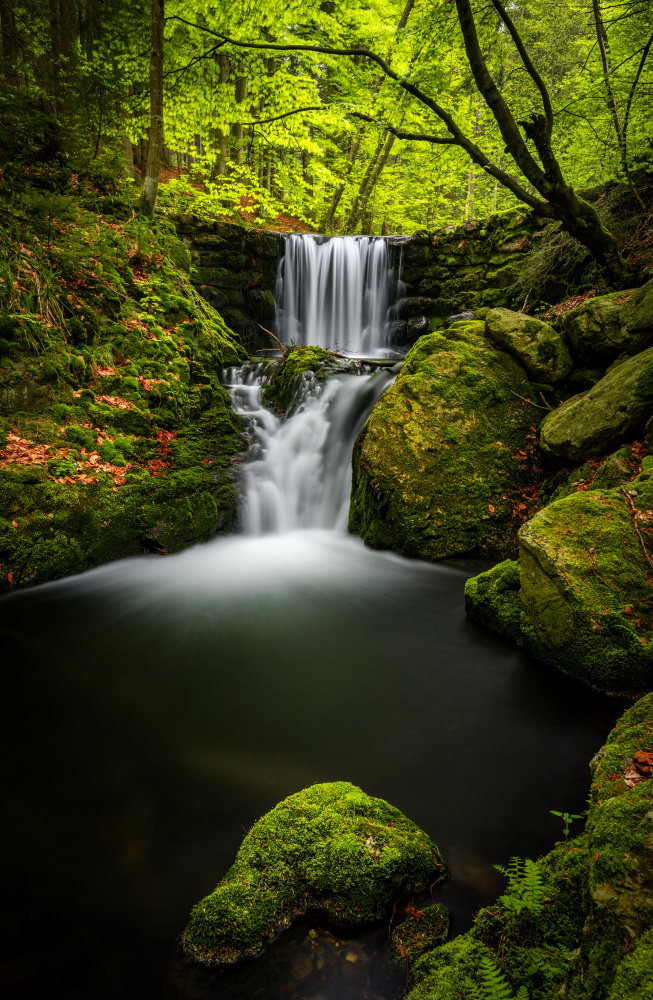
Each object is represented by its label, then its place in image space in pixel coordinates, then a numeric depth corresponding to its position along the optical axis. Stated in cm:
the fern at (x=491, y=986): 141
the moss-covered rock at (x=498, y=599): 434
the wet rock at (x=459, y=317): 1105
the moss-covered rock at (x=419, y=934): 187
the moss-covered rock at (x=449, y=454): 584
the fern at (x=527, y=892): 173
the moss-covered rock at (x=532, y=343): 616
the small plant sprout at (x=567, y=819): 223
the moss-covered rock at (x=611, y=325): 513
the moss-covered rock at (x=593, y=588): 335
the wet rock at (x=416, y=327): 1250
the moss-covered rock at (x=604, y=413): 468
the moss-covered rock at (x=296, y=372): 870
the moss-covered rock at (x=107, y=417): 526
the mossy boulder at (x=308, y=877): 191
